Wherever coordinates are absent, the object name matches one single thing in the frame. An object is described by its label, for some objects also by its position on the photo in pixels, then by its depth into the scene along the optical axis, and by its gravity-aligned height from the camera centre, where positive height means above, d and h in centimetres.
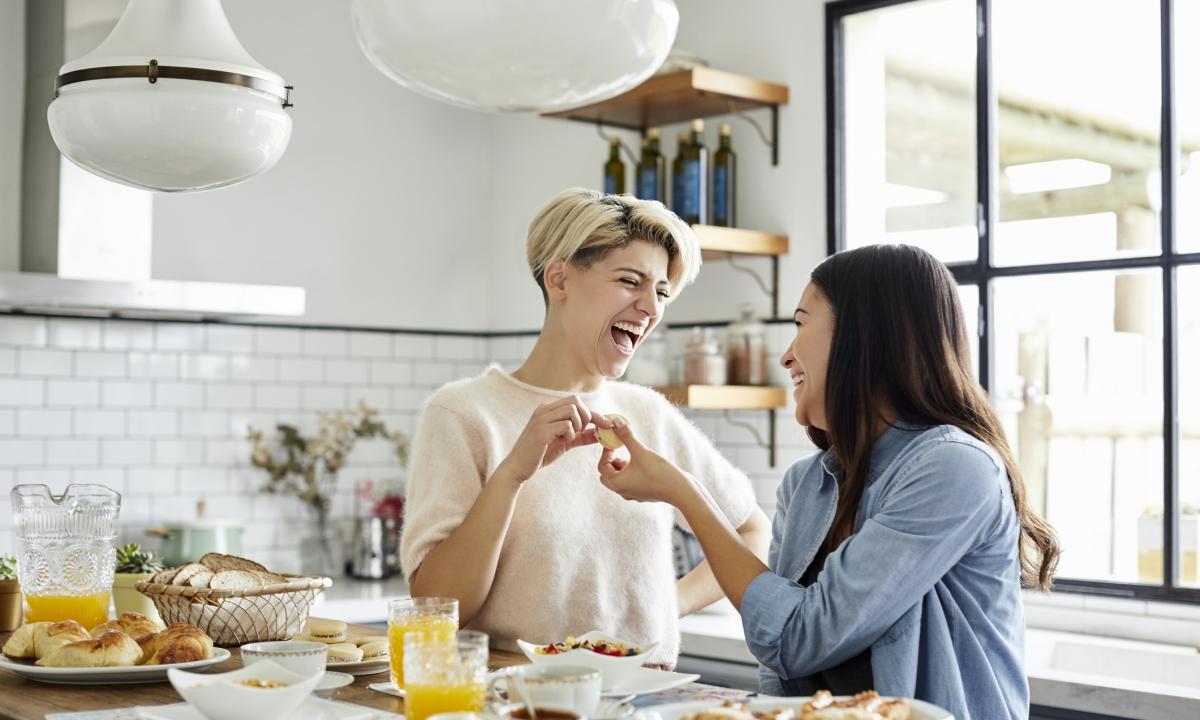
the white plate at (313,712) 170 -40
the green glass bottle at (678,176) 437 +74
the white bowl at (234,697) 157 -34
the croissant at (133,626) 209 -36
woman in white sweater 225 -12
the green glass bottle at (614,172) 460 +79
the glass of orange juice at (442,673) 154 -31
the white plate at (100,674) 195 -40
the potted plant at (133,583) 249 -34
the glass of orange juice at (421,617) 174 -28
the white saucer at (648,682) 177 -37
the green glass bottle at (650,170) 445 +77
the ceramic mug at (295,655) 181 -34
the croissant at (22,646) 205 -38
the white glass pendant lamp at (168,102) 194 +43
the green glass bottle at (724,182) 436 +72
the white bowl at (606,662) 174 -33
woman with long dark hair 183 -16
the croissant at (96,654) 196 -37
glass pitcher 222 -25
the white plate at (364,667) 203 -40
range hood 392 +51
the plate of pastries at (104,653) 196 -38
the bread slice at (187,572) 224 -29
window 364 +50
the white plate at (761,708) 153 -35
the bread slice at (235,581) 223 -30
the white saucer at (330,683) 189 -40
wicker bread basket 220 -34
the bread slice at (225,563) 234 -28
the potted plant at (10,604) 246 -38
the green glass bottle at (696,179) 431 +72
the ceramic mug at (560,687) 147 -31
